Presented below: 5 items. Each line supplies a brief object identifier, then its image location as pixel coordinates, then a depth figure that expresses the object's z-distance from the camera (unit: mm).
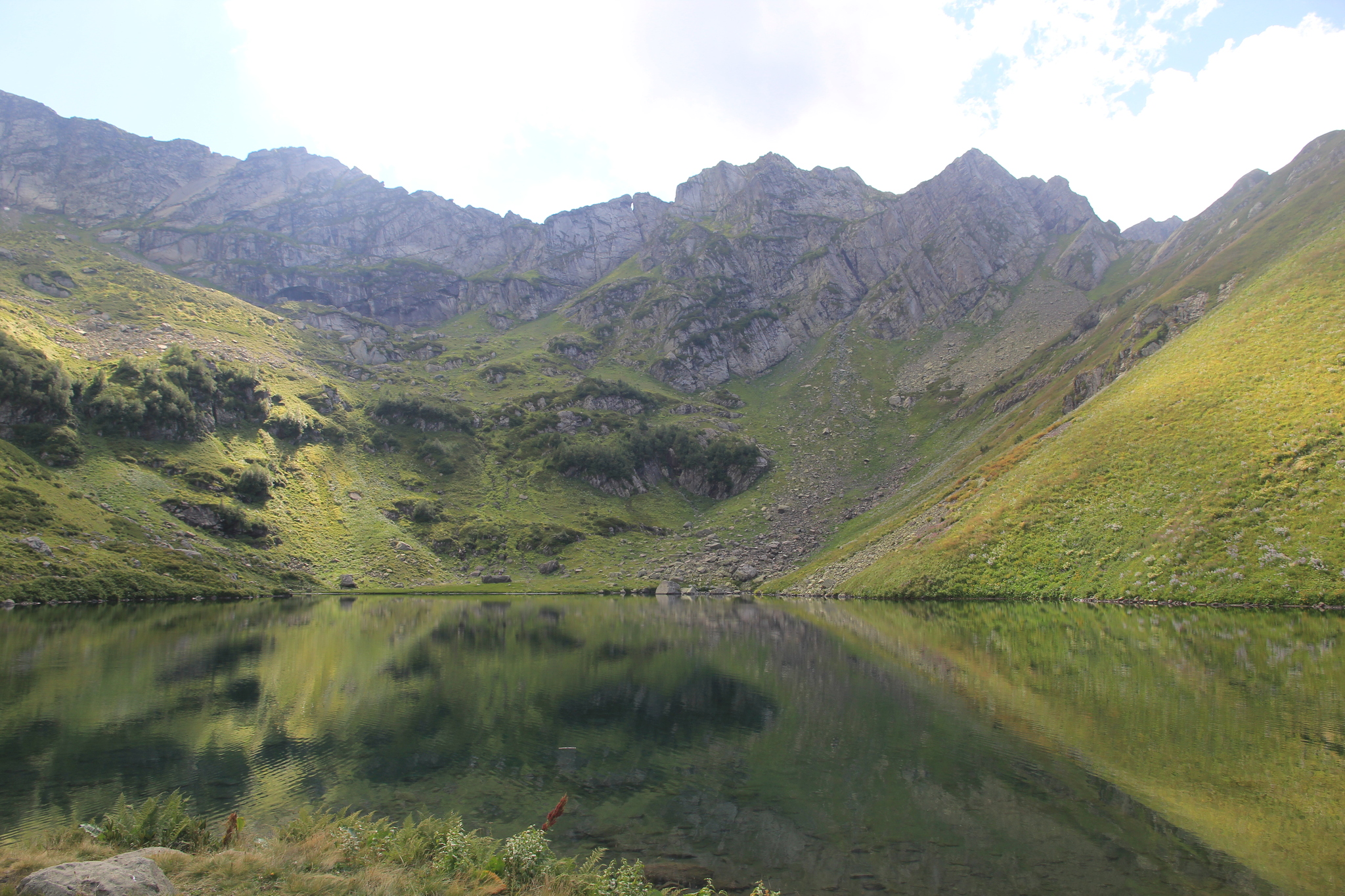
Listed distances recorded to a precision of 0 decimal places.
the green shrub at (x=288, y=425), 134875
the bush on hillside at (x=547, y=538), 130125
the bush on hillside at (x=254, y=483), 111438
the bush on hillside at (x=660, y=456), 159625
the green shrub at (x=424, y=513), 132250
